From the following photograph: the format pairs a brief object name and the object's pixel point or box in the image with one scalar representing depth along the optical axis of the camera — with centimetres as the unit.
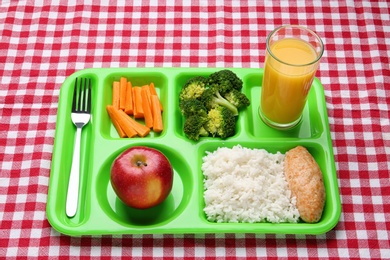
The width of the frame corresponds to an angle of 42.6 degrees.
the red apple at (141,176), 162
